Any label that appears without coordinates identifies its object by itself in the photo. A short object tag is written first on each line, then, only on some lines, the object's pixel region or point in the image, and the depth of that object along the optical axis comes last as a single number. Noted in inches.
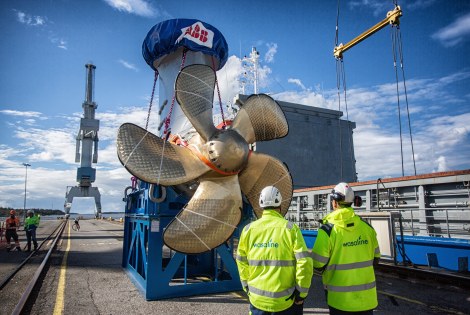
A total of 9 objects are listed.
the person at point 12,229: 561.3
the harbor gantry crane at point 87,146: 1956.2
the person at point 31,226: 556.1
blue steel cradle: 237.6
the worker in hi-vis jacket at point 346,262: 118.0
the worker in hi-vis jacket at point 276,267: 112.4
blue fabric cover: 313.9
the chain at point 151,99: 289.5
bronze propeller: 202.5
